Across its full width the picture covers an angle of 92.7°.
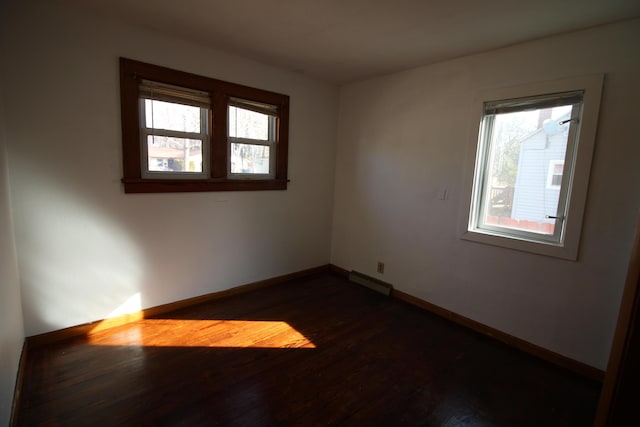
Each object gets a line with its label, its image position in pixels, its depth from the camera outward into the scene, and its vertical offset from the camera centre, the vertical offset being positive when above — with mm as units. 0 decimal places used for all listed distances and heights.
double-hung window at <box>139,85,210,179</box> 2619 +367
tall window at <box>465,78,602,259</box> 2212 +181
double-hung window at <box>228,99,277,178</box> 3180 +411
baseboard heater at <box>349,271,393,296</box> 3523 -1207
